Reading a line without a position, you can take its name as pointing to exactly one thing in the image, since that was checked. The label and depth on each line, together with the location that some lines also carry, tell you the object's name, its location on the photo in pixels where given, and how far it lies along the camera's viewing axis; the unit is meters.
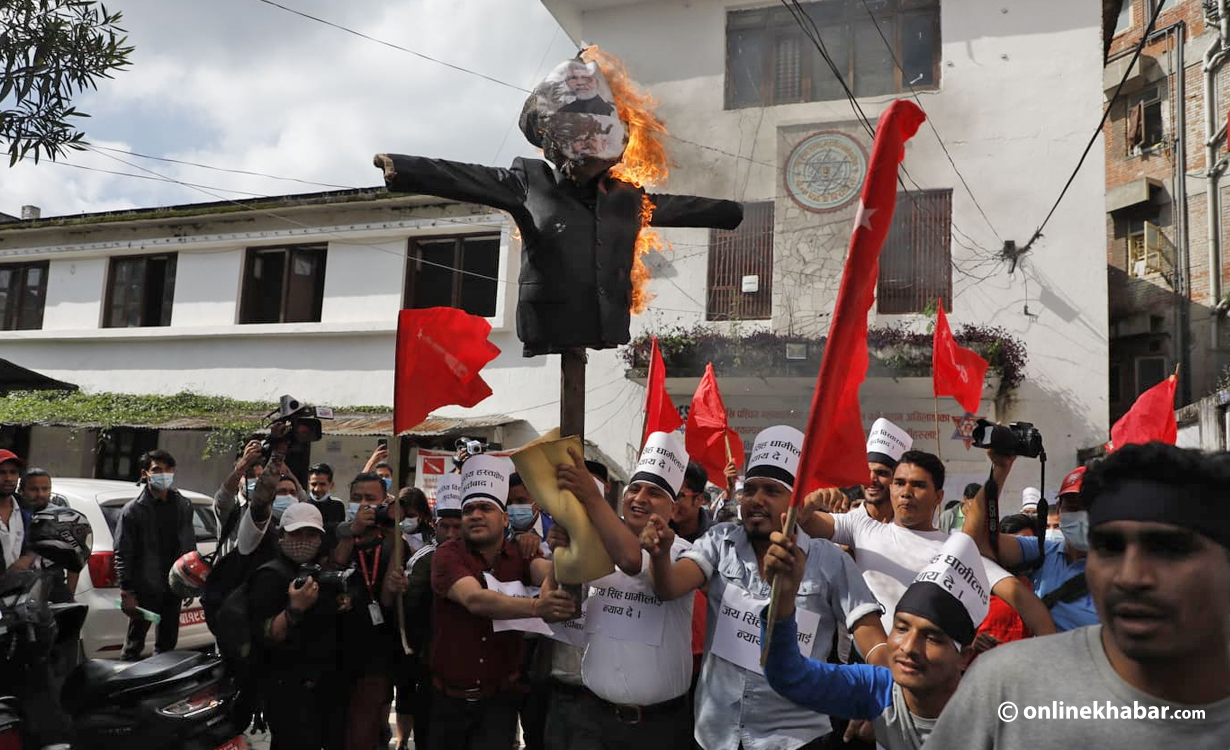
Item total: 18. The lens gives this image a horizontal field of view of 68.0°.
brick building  16.67
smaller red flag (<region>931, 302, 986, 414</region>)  7.20
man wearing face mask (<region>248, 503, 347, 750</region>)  4.46
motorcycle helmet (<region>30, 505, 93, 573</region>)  5.61
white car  6.90
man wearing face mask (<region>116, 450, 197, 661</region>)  6.82
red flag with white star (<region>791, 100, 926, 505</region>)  2.22
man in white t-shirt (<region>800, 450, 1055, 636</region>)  3.82
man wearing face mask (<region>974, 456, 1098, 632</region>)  3.73
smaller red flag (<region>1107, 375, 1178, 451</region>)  5.73
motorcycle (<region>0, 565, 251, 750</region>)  3.85
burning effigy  3.73
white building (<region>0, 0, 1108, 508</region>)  14.34
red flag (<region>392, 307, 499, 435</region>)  4.62
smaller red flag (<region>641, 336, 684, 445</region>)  6.24
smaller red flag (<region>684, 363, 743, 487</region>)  7.50
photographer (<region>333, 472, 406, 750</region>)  4.77
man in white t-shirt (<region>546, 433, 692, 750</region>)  3.61
